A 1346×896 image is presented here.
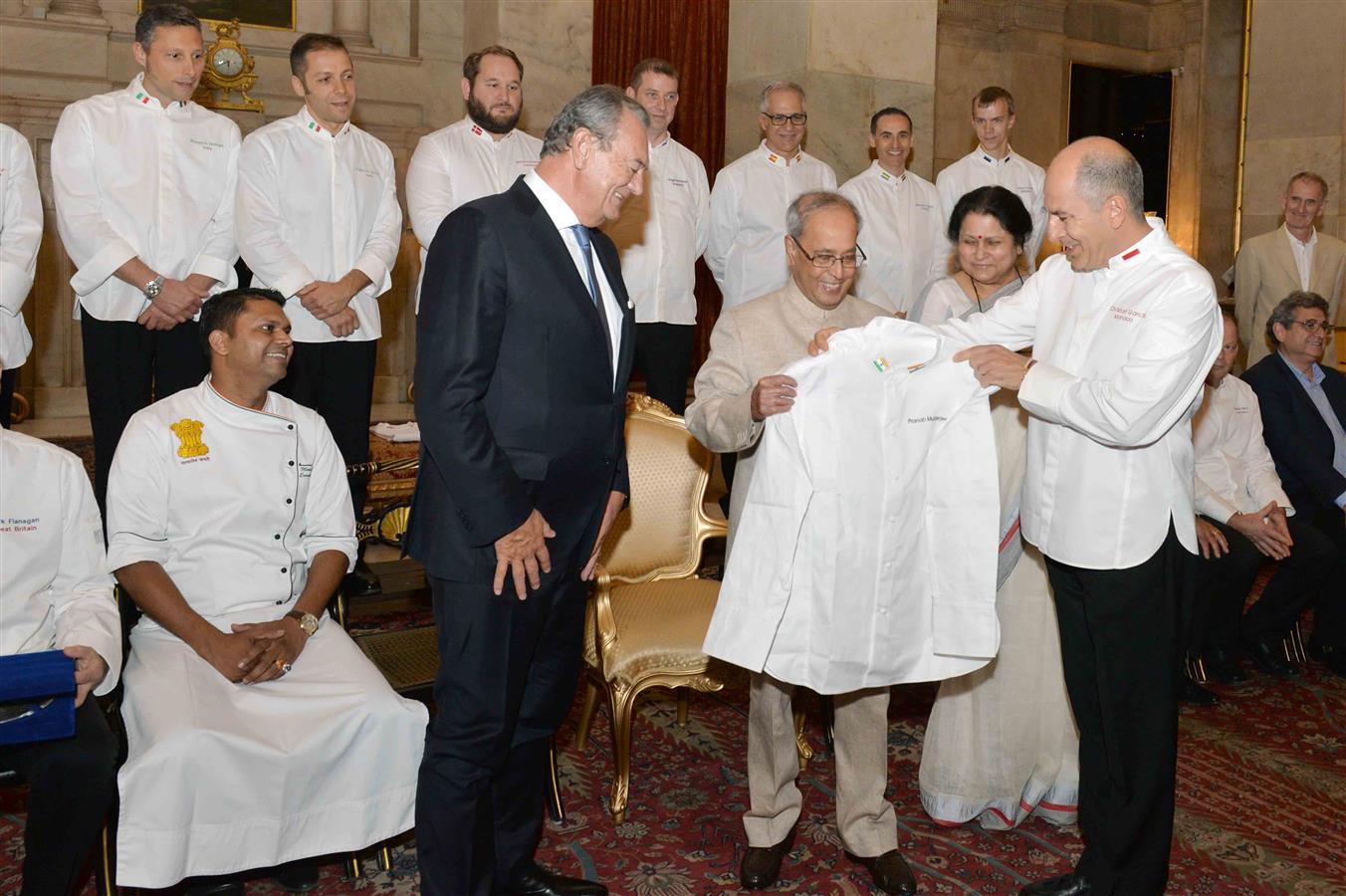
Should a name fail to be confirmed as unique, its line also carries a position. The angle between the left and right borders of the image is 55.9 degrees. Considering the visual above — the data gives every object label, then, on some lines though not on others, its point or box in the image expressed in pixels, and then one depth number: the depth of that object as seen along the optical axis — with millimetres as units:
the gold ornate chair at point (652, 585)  3521
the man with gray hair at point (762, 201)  5414
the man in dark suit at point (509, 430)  2453
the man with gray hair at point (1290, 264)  7258
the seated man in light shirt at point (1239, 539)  4867
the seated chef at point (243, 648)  2707
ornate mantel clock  7281
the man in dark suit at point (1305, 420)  5195
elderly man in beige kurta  3053
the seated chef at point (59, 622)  2590
